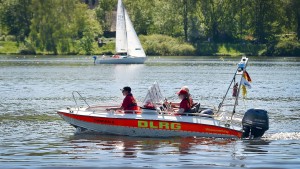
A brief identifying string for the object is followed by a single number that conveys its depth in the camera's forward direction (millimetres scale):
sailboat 101875
